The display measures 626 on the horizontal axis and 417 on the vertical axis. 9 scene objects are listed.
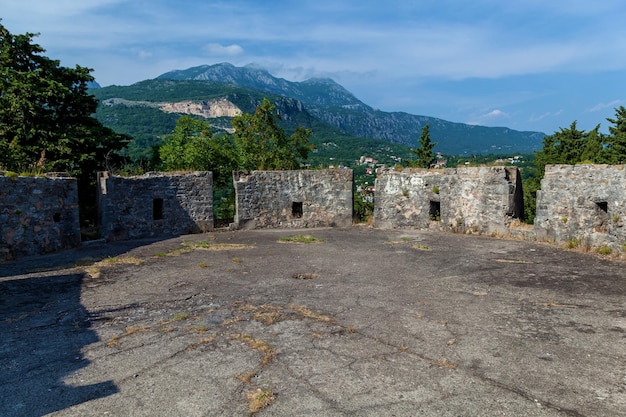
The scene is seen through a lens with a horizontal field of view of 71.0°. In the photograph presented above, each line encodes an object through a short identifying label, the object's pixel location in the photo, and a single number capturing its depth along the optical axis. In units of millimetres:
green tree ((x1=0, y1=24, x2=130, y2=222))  18625
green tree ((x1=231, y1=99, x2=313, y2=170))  27578
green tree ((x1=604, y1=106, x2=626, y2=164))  33562
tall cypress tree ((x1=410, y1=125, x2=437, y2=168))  48859
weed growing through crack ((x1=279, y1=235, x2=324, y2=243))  15297
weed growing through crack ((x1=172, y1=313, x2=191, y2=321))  7109
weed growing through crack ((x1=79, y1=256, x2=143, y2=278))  10508
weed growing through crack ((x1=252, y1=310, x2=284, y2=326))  6996
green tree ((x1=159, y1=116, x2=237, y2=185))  24406
